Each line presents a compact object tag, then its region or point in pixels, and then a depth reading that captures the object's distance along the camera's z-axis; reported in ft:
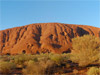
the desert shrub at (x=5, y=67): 32.42
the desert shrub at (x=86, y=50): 37.99
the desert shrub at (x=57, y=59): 42.81
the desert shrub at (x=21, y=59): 43.10
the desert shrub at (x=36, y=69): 24.92
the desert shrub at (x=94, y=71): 28.51
